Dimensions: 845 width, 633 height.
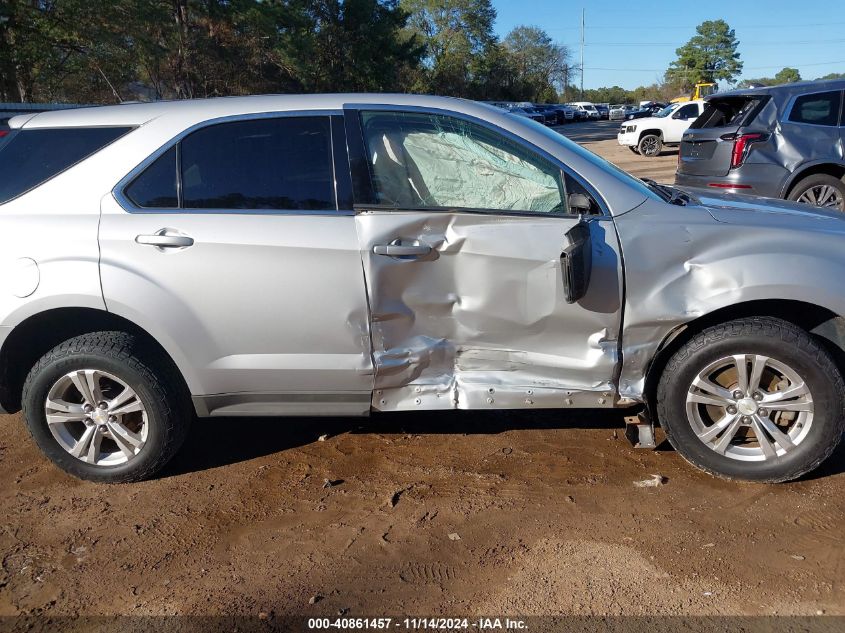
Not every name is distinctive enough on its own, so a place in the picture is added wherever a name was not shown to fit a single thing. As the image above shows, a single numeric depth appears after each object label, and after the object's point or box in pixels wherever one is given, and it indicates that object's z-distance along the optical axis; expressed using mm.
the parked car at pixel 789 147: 7523
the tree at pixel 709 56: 98688
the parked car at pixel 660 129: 22672
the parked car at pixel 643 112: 46256
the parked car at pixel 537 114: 44594
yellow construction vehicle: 48600
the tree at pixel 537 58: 87038
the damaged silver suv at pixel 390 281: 3162
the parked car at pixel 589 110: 66000
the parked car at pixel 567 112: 59634
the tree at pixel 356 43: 36250
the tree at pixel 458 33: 71062
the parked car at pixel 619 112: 58312
